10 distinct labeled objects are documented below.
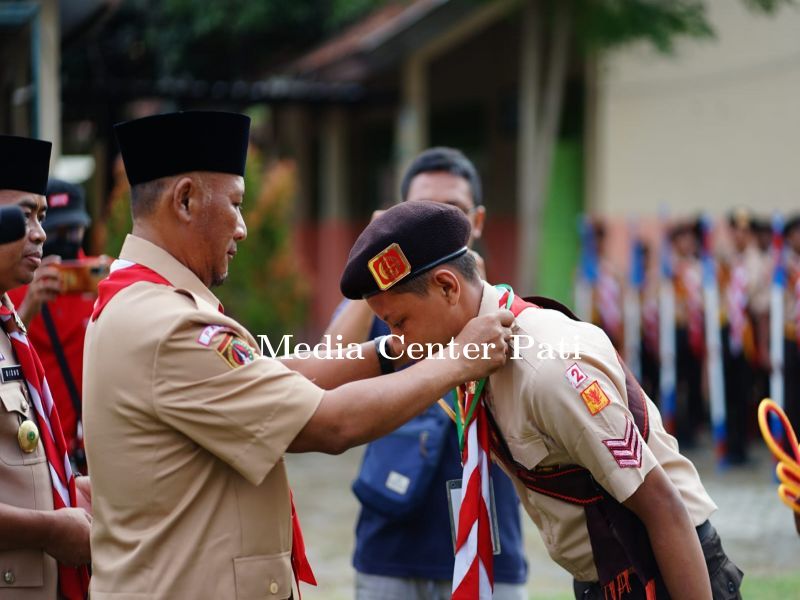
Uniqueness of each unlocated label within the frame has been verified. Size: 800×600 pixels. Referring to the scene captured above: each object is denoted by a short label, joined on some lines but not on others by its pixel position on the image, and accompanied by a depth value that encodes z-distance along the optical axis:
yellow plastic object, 7.11
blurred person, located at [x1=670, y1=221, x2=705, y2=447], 22.83
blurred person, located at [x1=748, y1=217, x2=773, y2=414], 21.30
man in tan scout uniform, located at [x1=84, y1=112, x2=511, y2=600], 5.06
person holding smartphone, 8.75
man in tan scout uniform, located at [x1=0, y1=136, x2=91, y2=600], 5.91
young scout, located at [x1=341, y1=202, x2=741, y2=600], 5.43
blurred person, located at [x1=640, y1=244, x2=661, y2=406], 24.02
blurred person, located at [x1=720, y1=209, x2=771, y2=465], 21.39
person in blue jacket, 8.16
